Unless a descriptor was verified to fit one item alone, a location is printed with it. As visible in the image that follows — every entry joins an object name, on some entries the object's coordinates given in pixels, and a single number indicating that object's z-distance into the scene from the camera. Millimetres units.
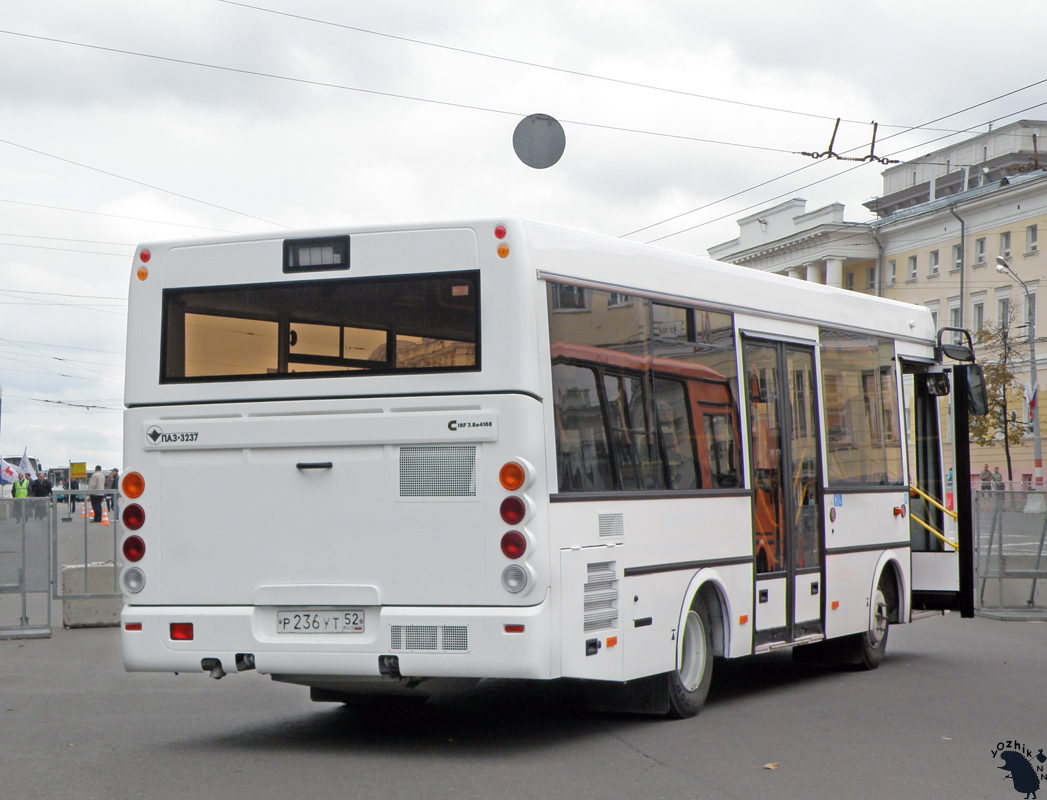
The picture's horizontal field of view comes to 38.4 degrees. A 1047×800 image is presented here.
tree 56906
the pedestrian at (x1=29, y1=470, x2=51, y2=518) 48500
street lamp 54094
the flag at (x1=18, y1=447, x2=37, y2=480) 68744
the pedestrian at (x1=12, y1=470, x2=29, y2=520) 50000
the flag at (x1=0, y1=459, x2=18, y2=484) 64500
